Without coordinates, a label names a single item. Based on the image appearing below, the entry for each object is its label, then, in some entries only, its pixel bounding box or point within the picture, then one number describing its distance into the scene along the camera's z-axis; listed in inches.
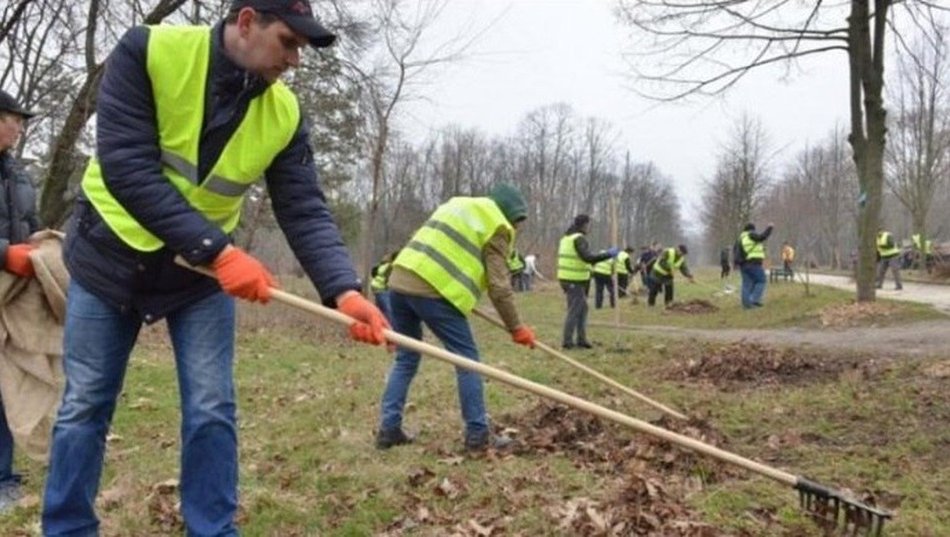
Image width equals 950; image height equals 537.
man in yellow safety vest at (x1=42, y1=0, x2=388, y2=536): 106.2
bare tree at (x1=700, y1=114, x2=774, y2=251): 1776.6
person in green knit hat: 204.8
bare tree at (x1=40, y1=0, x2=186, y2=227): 569.6
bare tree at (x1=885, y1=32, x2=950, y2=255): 1274.6
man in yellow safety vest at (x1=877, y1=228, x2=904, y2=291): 897.5
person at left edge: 165.2
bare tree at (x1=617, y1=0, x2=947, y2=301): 575.8
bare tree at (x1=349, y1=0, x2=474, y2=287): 655.8
